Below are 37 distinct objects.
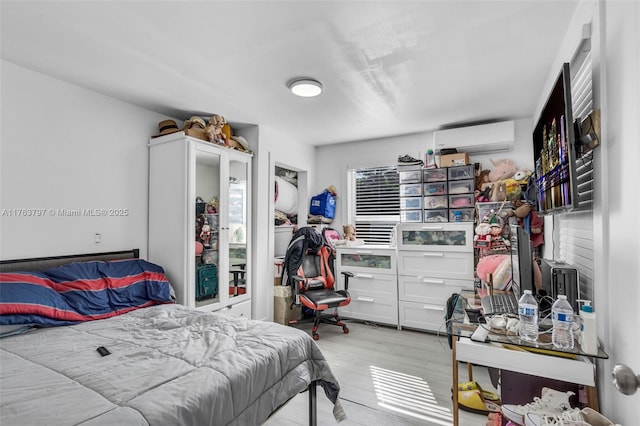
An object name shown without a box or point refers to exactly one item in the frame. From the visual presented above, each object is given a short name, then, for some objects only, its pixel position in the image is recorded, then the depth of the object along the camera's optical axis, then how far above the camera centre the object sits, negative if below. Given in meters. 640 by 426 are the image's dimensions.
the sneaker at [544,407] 1.33 -0.85
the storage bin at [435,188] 3.81 +0.38
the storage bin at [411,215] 3.97 +0.04
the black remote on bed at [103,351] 1.61 -0.71
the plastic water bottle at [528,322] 1.44 -0.49
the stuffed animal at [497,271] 2.57 -0.45
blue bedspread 1.96 -0.56
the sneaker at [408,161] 3.98 +0.75
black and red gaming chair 3.61 -0.75
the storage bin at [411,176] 4.00 +0.56
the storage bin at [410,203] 4.00 +0.20
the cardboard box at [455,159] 3.63 +0.71
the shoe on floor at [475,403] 2.08 -1.28
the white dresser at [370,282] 3.84 -0.83
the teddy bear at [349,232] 4.48 -0.21
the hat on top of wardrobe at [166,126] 3.11 +0.94
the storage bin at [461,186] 3.68 +0.40
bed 1.18 -0.72
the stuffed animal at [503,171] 3.57 +0.56
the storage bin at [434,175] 3.82 +0.55
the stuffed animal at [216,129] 3.18 +0.93
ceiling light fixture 2.54 +1.12
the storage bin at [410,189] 3.99 +0.39
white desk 1.31 -0.65
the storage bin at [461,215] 3.67 +0.04
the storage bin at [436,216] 3.82 +0.03
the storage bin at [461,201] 3.68 +0.22
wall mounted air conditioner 3.40 +0.94
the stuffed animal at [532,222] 3.14 -0.03
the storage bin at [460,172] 3.66 +0.57
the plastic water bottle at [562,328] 1.35 -0.49
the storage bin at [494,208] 3.33 +0.12
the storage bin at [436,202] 3.81 +0.21
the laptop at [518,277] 1.80 -0.35
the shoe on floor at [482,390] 2.20 -1.28
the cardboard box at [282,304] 3.90 -1.11
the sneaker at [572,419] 1.17 -0.79
